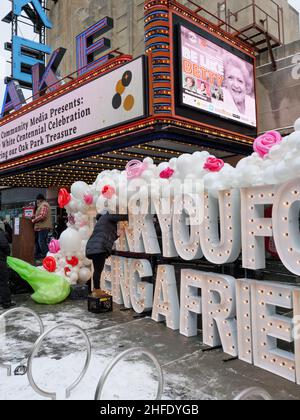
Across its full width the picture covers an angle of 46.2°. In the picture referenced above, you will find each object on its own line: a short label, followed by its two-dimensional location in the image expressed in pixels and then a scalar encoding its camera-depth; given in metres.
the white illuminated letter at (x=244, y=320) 3.81
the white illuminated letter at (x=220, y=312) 4.05
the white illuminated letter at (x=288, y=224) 3.38
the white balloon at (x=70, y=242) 7.20
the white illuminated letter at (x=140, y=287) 5.67
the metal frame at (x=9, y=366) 3.56
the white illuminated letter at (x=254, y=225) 3.77
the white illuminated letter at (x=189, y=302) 4.63
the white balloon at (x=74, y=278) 7.23
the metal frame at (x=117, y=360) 2.25
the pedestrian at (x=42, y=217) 10.03
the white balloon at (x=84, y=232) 7.36
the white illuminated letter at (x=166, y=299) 5.02
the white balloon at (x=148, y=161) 6.01
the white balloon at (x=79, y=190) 7.19
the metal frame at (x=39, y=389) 2.90
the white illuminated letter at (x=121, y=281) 6.16
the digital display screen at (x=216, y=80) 8.95
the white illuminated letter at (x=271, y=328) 3.41
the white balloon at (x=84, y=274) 7.41
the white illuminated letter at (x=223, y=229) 4.15
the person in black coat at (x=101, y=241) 5.94
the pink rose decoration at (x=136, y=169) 5.91
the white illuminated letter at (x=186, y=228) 4.66
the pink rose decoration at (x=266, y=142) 3.80
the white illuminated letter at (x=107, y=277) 6.77
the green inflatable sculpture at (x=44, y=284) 6.63
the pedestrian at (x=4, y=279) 6.29
